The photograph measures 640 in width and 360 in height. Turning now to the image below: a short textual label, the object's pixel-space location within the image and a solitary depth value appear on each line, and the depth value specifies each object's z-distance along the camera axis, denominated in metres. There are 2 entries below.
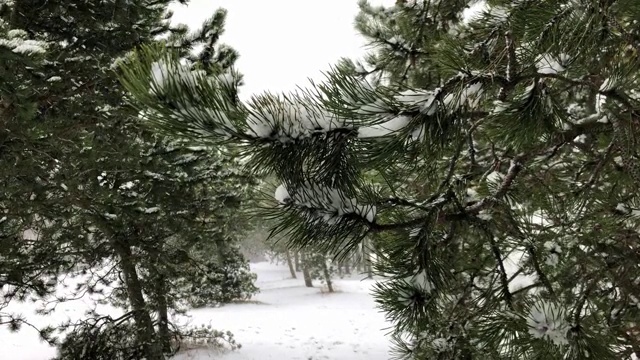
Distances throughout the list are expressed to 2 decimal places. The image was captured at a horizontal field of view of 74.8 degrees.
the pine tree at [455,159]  0.86
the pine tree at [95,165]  3.31
